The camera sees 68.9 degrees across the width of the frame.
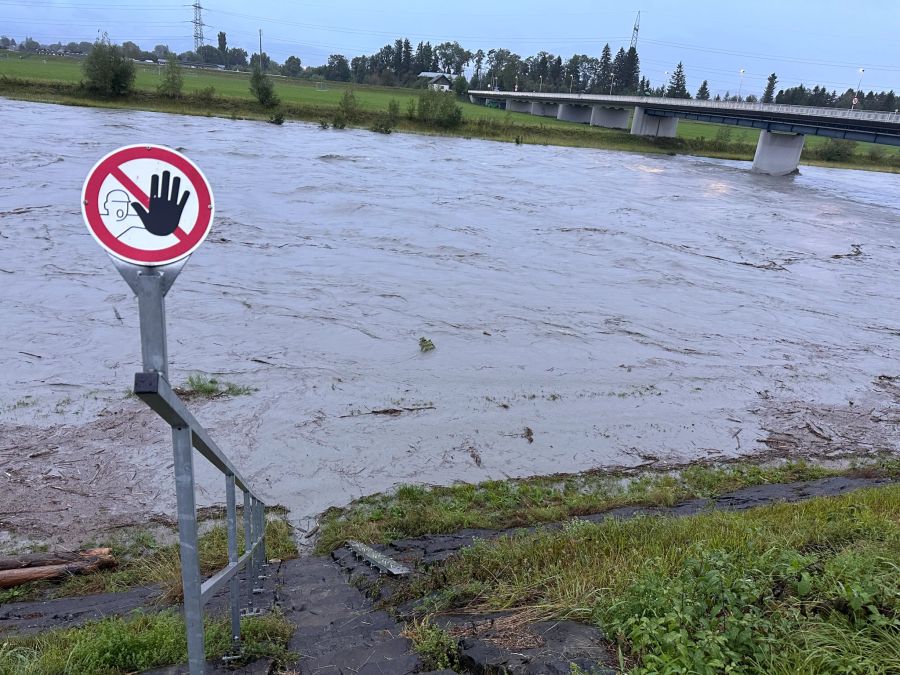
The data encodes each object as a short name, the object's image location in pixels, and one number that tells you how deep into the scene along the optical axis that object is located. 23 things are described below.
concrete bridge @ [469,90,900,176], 51.53
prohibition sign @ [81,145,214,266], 2.57
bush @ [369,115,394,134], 64.12
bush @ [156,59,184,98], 63.94
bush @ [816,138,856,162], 83.44
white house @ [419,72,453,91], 148.18
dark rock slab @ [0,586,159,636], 5.34
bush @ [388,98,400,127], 68.25
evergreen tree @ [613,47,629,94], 145.62
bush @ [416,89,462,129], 69.38
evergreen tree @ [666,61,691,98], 144.49
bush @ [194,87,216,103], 65.44
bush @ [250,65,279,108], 65.69
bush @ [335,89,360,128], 67.58
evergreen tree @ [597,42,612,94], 157.50
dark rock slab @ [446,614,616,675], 3.66
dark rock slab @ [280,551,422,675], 4.02
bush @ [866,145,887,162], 85.12
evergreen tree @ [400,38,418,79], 163.12
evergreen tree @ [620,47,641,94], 144.00
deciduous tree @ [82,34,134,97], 59.44
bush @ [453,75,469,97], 135.71
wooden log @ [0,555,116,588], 6.26
